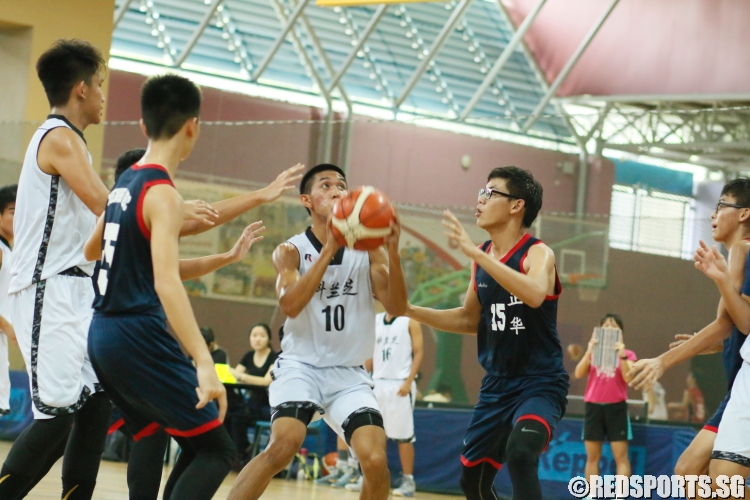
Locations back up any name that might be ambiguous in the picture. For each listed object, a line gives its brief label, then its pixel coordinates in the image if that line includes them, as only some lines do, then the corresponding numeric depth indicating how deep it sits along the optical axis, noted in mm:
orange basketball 8878
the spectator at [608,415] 17883
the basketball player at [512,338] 8730
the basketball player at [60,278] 8095
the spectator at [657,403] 22527
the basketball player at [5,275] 11390
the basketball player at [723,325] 9372
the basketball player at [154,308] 6768
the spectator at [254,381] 20466
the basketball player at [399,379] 18956
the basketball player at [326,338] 8942
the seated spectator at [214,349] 20579
